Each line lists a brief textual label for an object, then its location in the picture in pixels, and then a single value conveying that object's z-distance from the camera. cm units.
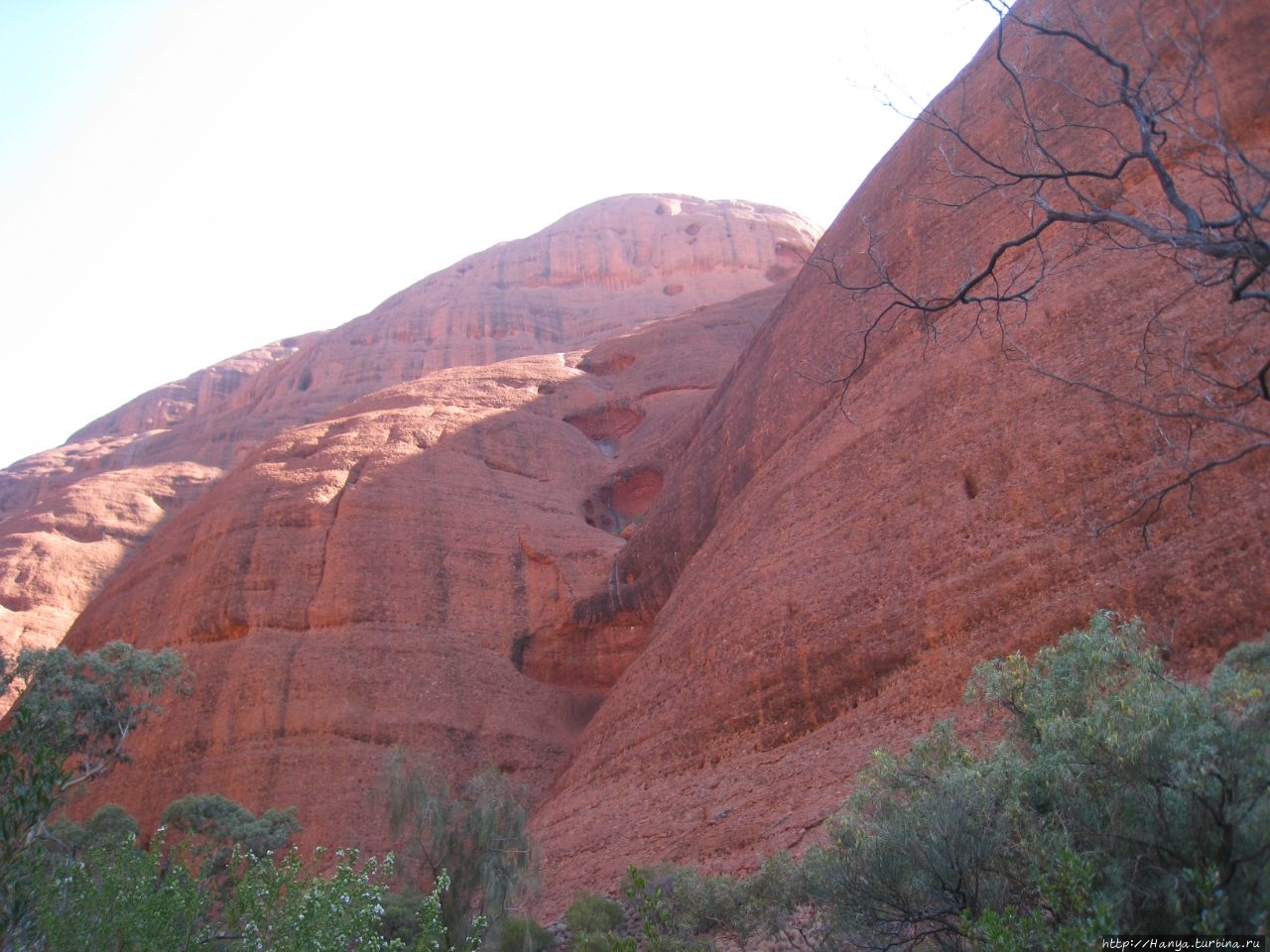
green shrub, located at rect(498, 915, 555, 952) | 1498
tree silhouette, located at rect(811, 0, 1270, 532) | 1612
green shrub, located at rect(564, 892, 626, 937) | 1492
